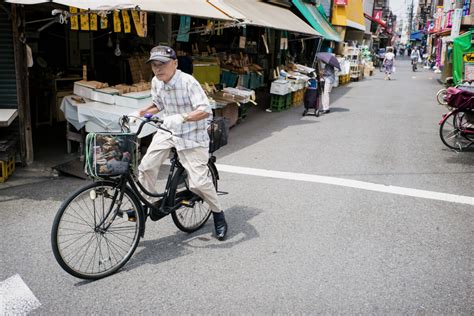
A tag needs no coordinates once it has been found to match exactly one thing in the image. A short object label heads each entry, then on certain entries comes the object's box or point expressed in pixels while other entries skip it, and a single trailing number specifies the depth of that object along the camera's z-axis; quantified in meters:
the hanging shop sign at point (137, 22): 7.25
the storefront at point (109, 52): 7.29
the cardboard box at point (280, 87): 14.41
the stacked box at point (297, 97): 16.29
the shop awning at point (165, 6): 6.02
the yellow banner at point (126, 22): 7.06
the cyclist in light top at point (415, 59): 40.53
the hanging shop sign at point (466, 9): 24.50
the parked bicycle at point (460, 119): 9.16
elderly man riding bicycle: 4.18
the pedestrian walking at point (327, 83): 14.25
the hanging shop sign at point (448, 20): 30.88
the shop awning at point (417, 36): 84.88
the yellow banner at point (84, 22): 6.78
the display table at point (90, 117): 7.55
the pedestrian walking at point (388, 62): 30.62
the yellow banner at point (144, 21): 7.38
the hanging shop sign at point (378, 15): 56.33
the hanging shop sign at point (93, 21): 6.83
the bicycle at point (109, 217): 3.83
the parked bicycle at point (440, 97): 17.36
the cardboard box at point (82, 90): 8.23
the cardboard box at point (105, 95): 8.01
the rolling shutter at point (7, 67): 7.02
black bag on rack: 4.85
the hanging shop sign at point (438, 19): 39.59
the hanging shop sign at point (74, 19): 6.48
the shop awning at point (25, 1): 5.83
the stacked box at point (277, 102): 14.84
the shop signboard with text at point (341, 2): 27.78
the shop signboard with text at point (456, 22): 24.28
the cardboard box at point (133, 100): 7.83
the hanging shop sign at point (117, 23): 6.88
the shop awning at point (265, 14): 10.66
